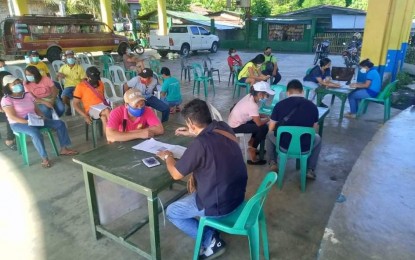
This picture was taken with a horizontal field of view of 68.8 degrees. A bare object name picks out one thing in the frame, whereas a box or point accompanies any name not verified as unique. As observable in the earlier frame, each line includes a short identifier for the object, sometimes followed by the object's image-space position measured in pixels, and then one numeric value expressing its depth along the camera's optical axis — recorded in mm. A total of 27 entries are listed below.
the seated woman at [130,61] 8383
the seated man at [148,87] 5094
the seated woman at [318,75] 5941
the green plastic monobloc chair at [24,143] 3895
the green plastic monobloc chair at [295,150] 3232
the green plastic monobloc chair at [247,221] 1918
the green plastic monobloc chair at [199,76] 7594
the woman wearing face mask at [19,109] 3770
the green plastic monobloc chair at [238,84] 6930
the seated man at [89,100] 4324
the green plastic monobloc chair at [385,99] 5449
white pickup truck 15547
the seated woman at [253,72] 6703
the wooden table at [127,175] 2045
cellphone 2228
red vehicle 11539
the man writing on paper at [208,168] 1952
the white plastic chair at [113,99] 5098
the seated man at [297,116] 3266
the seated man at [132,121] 2740
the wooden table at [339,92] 5458
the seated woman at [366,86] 5574
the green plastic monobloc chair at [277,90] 5205
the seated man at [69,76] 5520
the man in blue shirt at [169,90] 5547
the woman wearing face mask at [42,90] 4492
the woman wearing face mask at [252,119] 3643
